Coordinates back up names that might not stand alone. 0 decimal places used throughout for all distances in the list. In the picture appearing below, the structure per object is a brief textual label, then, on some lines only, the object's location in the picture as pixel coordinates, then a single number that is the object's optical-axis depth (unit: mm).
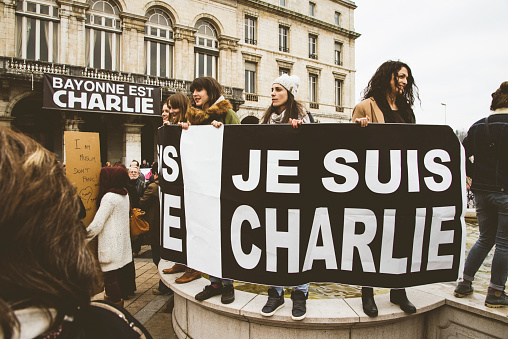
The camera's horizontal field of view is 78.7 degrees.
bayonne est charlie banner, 13391
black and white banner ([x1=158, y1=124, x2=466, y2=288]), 2387
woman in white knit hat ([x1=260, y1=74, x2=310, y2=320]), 2920
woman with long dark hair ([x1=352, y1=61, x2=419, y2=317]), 2691
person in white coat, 3352
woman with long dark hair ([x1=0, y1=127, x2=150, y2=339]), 698
